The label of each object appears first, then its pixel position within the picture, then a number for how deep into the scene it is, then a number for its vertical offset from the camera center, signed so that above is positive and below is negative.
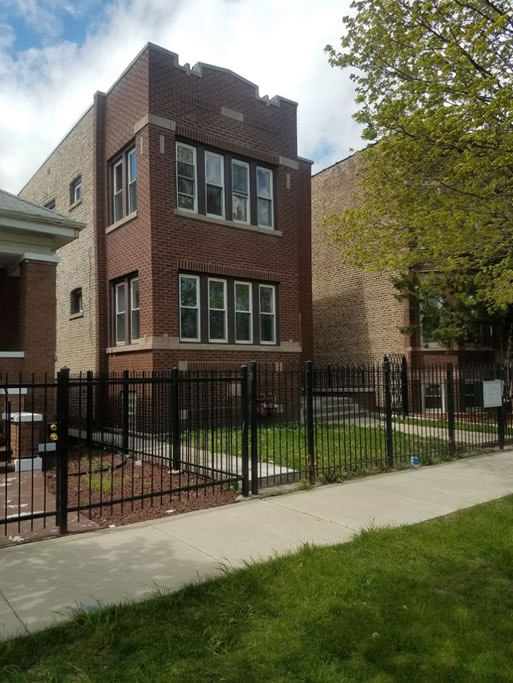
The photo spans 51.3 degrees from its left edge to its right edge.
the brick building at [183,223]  13.23 +3.95
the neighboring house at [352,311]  17.23 +2.04
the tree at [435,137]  8.38 +3.84
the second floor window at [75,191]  17.02 +5.87
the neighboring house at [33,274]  10.45 +2.01
